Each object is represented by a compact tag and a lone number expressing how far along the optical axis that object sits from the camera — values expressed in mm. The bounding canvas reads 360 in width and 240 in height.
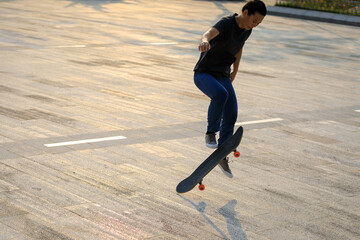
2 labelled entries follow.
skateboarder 6184
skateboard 6035
